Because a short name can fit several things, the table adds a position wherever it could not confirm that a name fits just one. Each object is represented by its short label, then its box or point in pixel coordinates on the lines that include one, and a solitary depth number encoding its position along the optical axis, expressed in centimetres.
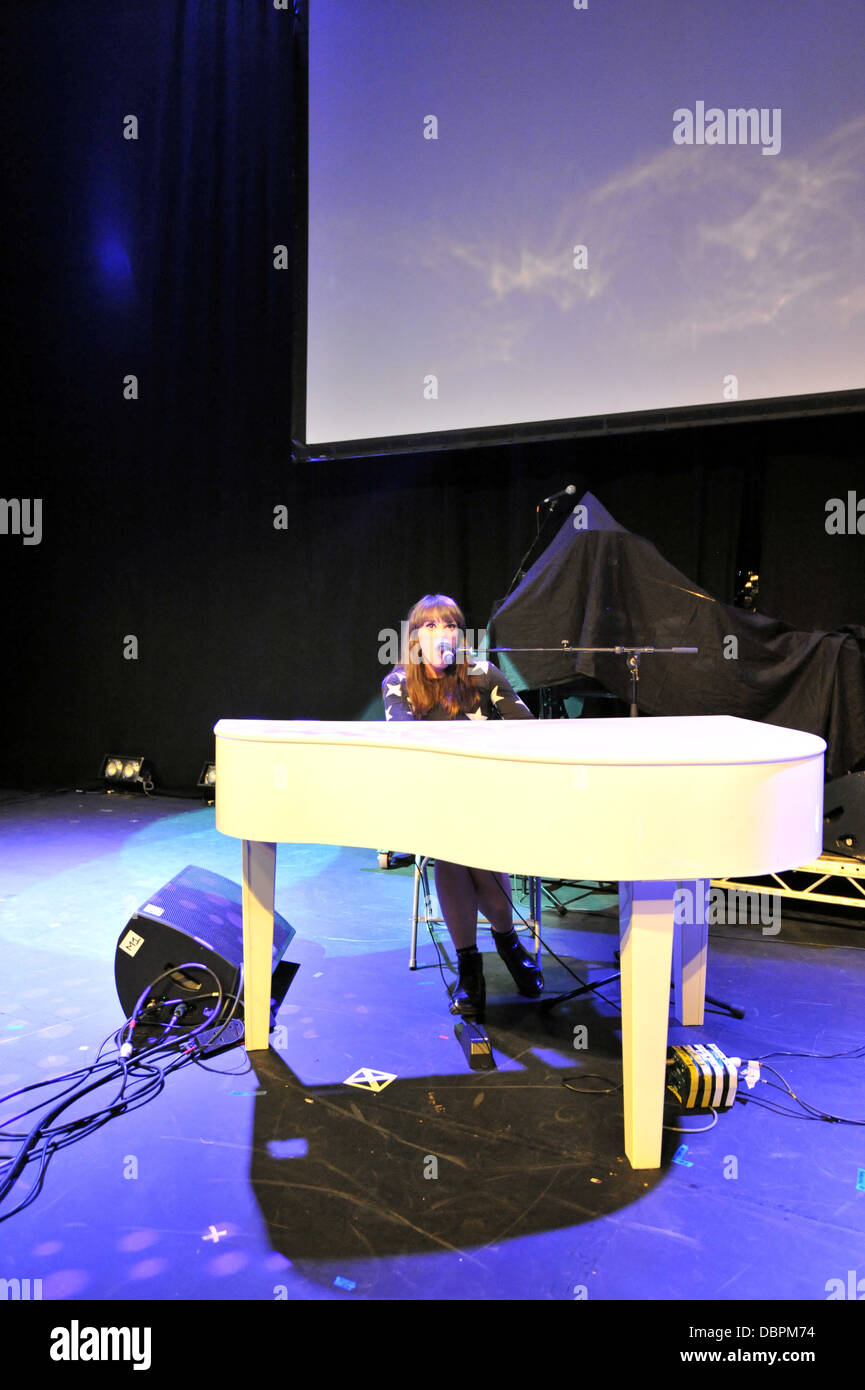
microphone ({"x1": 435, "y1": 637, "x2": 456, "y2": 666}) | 247
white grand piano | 139
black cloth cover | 320
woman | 229
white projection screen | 351
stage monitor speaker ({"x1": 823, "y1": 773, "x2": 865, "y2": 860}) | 309
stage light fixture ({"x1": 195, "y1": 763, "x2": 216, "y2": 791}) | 563
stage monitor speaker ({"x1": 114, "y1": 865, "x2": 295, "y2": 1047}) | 214
